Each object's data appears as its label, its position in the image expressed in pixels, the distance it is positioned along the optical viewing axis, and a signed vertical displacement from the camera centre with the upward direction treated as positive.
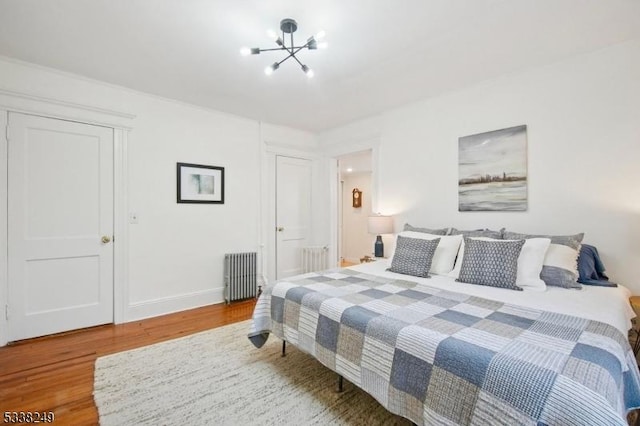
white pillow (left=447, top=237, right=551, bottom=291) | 2.08 -0.37
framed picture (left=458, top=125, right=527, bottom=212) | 2.72 +0.43
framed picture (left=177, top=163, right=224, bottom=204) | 3.55 +0.38
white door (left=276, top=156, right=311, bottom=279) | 4.54 +0.02
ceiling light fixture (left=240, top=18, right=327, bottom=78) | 1.96 +1.29
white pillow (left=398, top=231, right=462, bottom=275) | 2.58 -0.37
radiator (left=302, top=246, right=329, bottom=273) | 4.58 -0.71
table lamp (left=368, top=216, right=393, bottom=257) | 3.62 -0.16
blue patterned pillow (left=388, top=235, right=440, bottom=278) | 2.51 -0.39
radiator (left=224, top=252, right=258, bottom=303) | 3.81 -0.84
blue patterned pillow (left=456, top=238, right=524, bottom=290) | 2.09 -0.38
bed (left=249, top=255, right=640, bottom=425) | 0.99 -0.58
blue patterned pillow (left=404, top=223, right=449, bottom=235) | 3.00 -0.18
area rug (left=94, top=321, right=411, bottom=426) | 1.66 -1.17
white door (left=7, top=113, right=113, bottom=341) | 2.63 -0.11
